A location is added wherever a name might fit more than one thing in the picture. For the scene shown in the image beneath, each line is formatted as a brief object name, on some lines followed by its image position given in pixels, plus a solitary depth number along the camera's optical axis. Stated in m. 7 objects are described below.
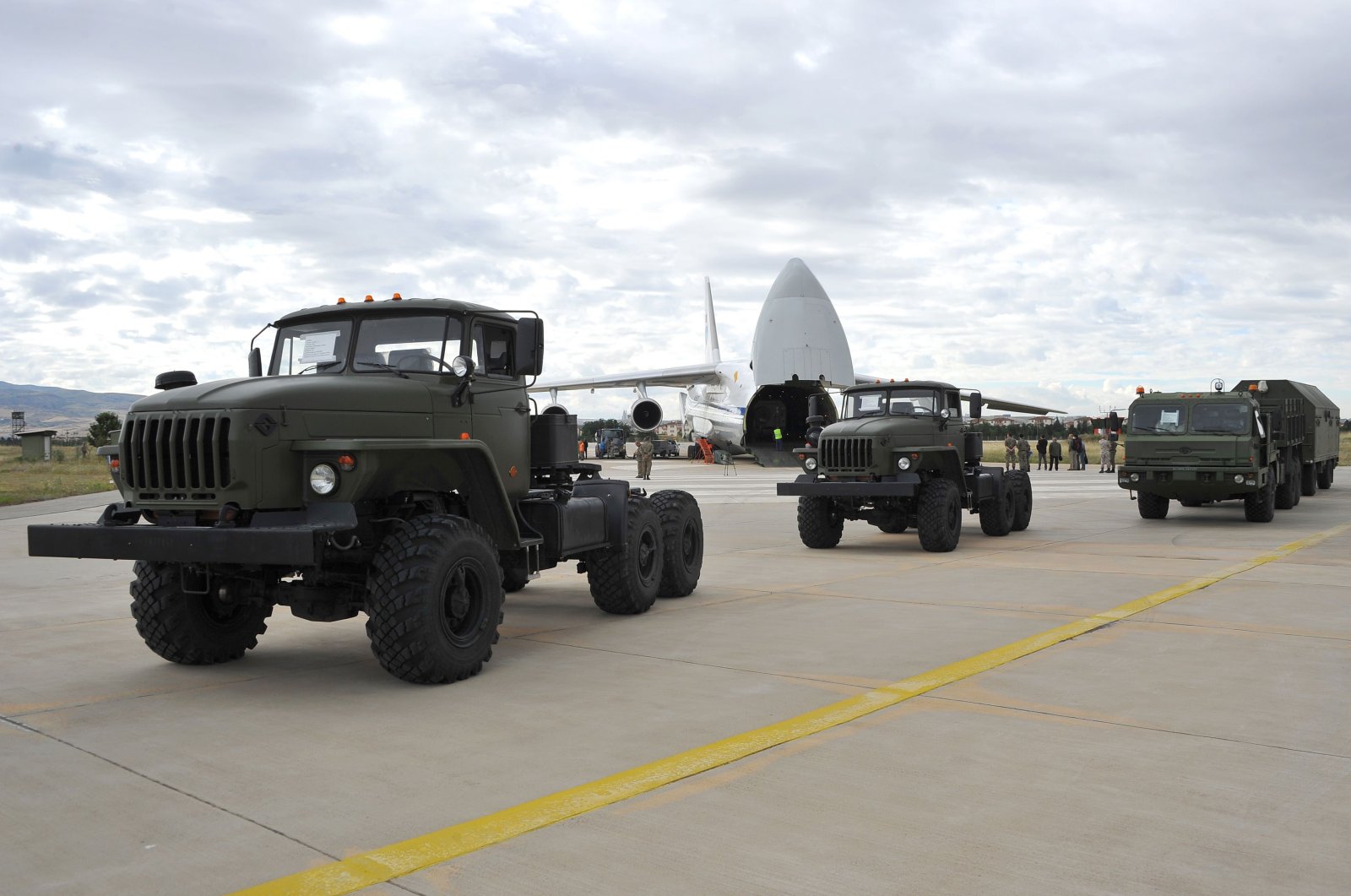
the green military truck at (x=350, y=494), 5.88
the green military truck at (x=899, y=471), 13.83
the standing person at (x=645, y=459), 33.81
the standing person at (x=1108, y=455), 37.88
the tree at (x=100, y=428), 53.09
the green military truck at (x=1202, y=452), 17.19
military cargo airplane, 39.72
